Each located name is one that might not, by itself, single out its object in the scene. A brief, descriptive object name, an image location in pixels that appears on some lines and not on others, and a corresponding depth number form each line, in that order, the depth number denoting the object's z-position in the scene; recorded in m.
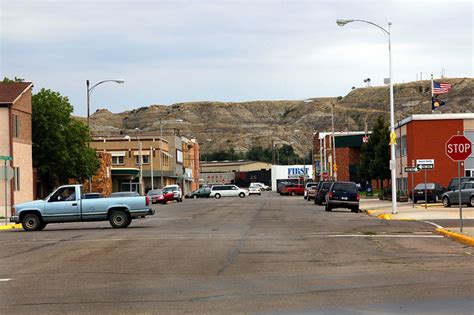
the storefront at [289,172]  150.46
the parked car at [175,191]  78.81
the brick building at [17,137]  50.91
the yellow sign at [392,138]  39.94
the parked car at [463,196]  44.41
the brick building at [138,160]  104.81
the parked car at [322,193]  56.78
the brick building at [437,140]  62.43
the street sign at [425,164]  42.19
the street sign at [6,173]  37.28
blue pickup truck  30.78
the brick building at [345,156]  108.94
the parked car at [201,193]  97.81
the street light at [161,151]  111.05
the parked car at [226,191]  96.62
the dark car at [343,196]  45.44
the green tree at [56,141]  65.19
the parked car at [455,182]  47.98
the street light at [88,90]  54.16
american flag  58.28
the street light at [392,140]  39.56
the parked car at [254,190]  108.19
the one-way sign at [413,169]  43.94
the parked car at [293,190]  102.75
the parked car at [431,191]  52.72
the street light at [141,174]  100.50
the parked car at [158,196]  75.12
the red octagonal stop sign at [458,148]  24.39
